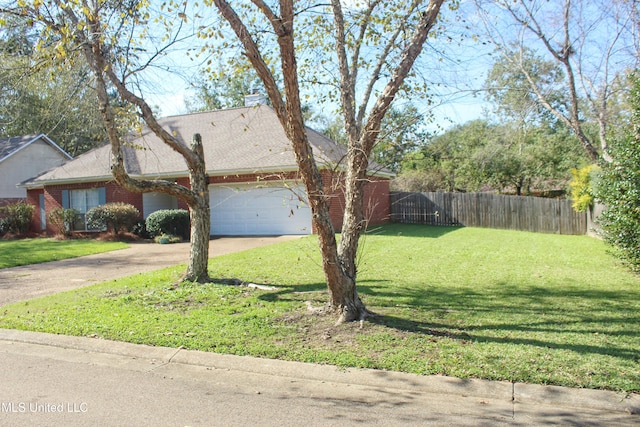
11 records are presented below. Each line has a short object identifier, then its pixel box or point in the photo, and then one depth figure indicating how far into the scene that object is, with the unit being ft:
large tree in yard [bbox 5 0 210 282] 24.89
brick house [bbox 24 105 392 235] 63.26
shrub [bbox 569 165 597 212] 58.39
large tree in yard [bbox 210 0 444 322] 19.31
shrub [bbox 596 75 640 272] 31.35
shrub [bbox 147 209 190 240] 62.44
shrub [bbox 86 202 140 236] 64.23
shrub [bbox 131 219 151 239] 66.28
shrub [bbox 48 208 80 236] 70.33
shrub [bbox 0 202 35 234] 75.46
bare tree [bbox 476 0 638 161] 56.39
